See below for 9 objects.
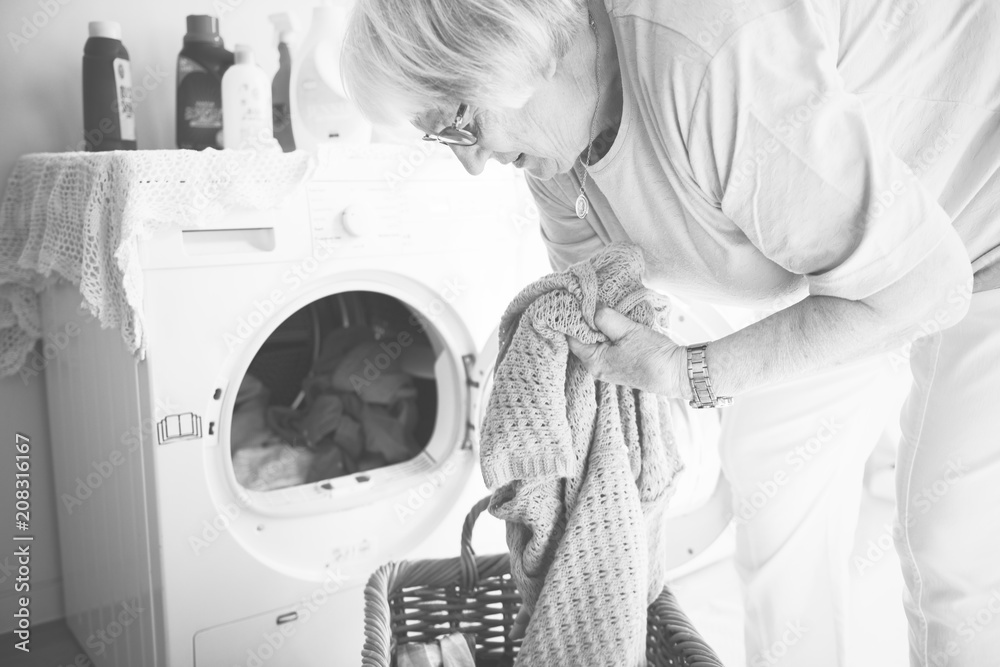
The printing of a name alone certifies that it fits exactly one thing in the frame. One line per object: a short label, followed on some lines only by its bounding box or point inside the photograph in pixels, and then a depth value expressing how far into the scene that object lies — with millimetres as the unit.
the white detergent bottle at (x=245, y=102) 1468
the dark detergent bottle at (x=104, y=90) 1524
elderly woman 696
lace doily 1139
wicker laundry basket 1076
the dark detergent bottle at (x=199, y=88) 1586
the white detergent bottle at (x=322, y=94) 1525
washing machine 1232
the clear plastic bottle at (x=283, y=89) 1642
